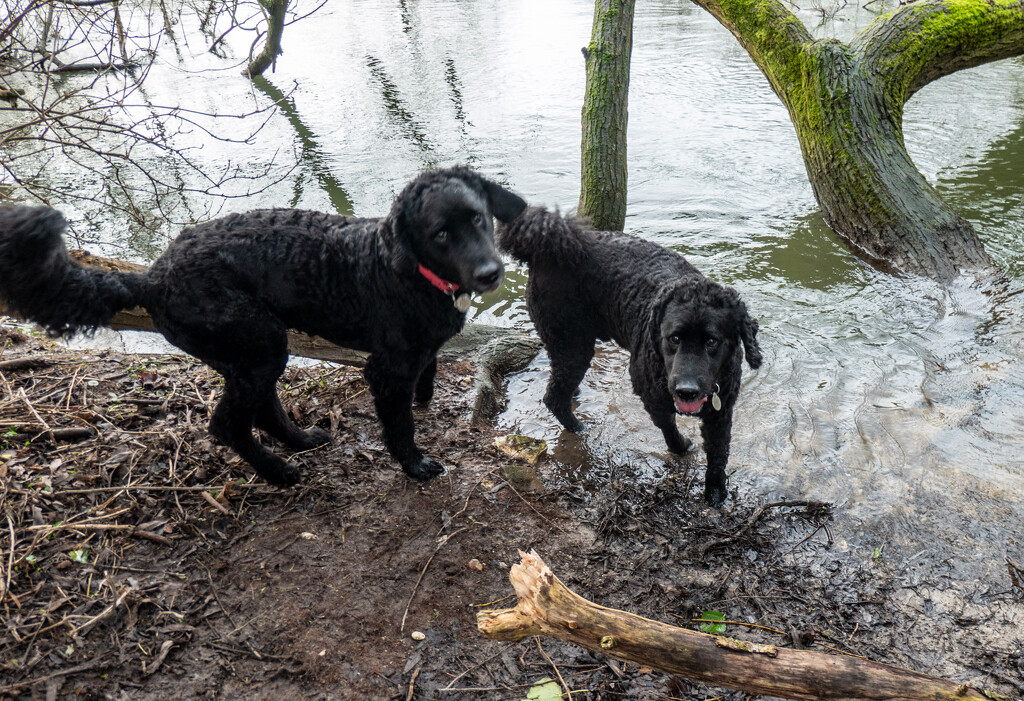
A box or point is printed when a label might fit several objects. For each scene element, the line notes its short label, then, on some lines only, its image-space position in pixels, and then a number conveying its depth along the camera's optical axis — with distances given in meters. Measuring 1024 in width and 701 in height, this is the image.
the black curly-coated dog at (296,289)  3.27
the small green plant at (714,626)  3.06
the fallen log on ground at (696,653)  2.16
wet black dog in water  3.48
